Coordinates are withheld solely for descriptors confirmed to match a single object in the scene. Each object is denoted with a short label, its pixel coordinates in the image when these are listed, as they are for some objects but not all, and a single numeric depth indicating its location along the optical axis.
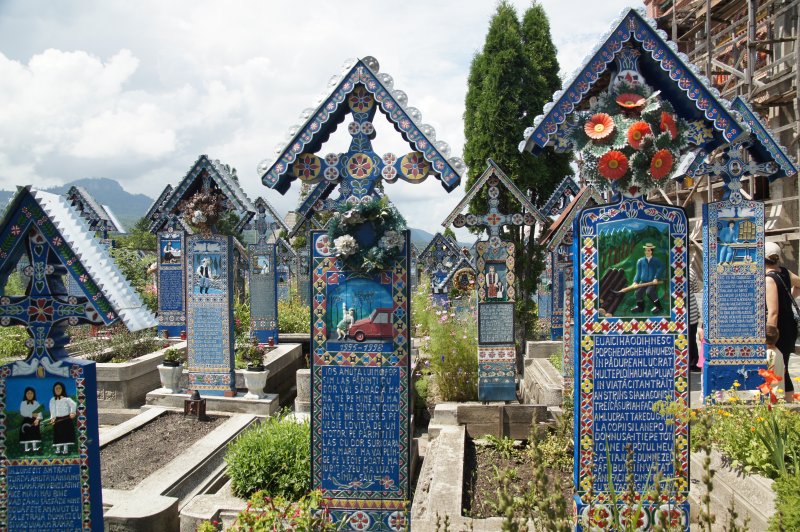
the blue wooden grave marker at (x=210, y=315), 8.99
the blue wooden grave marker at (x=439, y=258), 18.81
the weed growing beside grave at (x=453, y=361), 8.70
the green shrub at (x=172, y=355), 9.01
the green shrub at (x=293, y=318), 14.45
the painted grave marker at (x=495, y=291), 8.57
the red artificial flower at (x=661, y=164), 4.64
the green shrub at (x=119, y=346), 10.41
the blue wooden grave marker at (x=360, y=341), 4.94
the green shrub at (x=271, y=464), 5.35
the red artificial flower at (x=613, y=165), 4.65
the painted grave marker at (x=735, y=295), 7.79
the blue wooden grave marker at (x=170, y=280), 13.79
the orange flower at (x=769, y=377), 4.84
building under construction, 14.58
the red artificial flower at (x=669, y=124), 4.69
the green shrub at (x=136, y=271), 15.03
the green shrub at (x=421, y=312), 14.04
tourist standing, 7.48
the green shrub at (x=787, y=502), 3.43
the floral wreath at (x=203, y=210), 9.20
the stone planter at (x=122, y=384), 9.27
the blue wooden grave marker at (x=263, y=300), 13.05
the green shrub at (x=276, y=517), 3.96
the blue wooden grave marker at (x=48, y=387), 4.02
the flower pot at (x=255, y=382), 8.87
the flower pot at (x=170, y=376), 8.88
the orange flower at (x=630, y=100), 4.79
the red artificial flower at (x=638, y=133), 4.66
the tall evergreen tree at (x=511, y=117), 16.33
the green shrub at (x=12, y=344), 10.07
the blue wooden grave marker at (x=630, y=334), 4.63
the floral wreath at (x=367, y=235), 4.84
